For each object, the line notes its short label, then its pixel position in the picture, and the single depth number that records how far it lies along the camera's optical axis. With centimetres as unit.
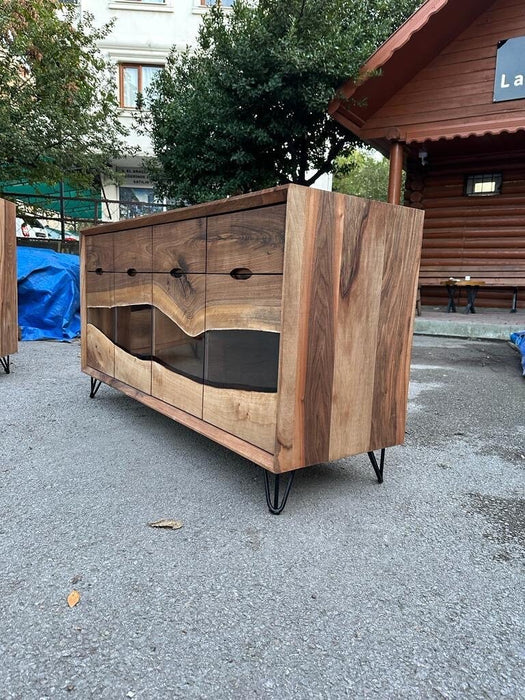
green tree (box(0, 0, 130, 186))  654
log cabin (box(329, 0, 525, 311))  652
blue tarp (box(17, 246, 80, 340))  603
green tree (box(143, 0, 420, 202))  671
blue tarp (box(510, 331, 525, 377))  453
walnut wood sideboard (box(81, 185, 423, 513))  163
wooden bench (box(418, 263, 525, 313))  787
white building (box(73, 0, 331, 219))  1311
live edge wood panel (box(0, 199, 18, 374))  382
